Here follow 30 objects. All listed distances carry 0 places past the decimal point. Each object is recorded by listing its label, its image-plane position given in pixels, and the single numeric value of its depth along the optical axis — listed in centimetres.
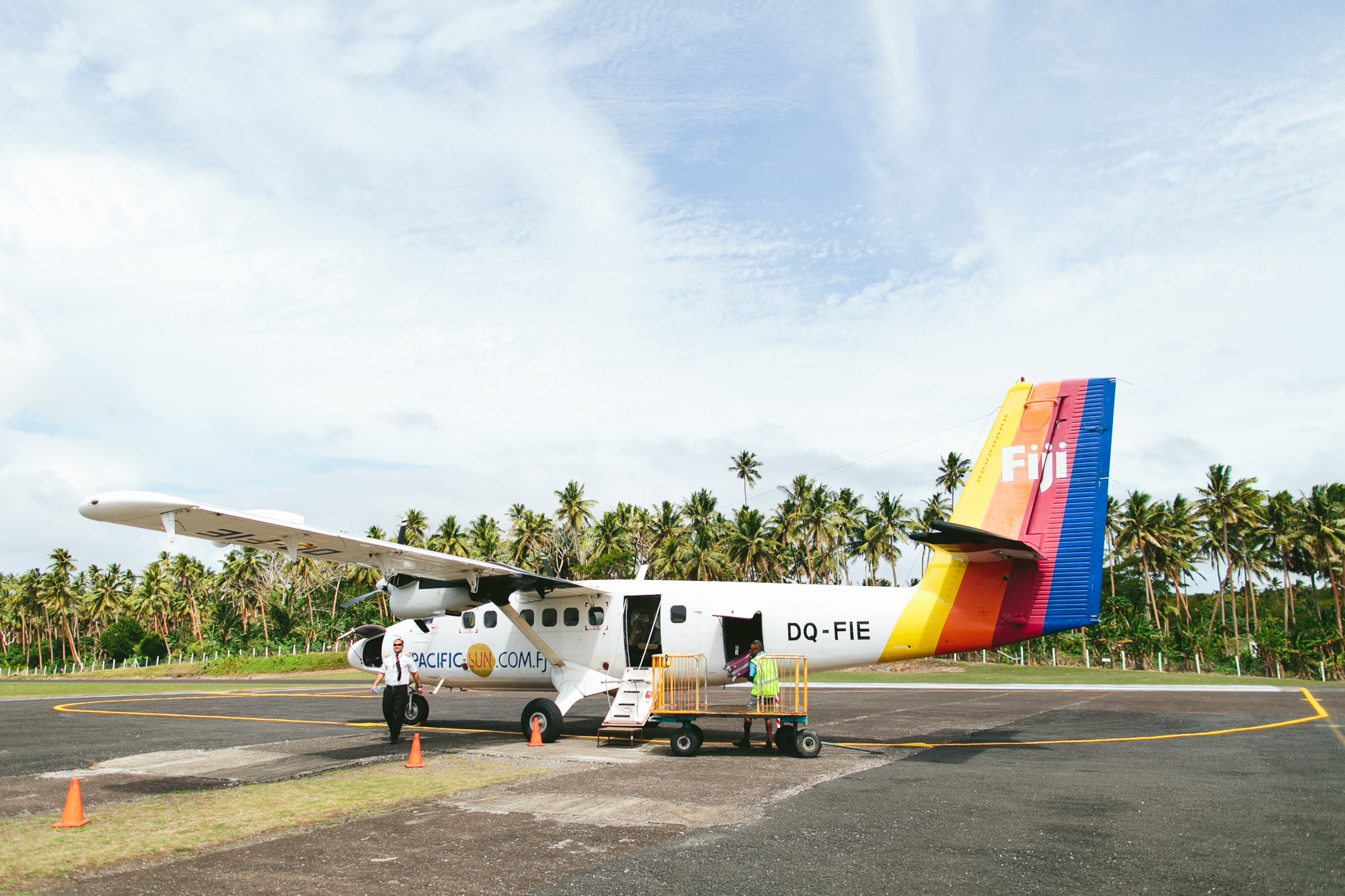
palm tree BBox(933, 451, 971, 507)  7138
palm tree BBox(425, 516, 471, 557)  8097
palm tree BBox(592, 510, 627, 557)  7475
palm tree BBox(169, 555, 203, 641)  8750
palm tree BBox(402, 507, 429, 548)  8469
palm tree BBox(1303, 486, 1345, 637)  5706
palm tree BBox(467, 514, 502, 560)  7538
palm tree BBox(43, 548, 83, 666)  9119
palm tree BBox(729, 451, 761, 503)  8675
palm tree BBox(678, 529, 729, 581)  6750
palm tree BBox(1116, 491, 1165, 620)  6391
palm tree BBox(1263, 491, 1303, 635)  6128
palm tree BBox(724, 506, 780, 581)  6638
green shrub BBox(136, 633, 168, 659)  8088
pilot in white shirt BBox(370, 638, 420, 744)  1480
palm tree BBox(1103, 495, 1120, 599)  6544
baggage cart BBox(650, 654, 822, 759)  1327
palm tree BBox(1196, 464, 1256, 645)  6231
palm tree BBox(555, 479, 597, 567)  8000
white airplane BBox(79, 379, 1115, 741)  1341
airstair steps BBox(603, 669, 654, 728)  1488
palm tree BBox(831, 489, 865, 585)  6831
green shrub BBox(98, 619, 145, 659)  8069
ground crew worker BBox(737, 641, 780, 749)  1352
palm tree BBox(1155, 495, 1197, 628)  6431
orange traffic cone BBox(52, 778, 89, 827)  827
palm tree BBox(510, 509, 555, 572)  7888
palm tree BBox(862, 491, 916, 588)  6844
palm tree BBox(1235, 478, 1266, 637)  6194
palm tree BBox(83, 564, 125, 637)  9538
